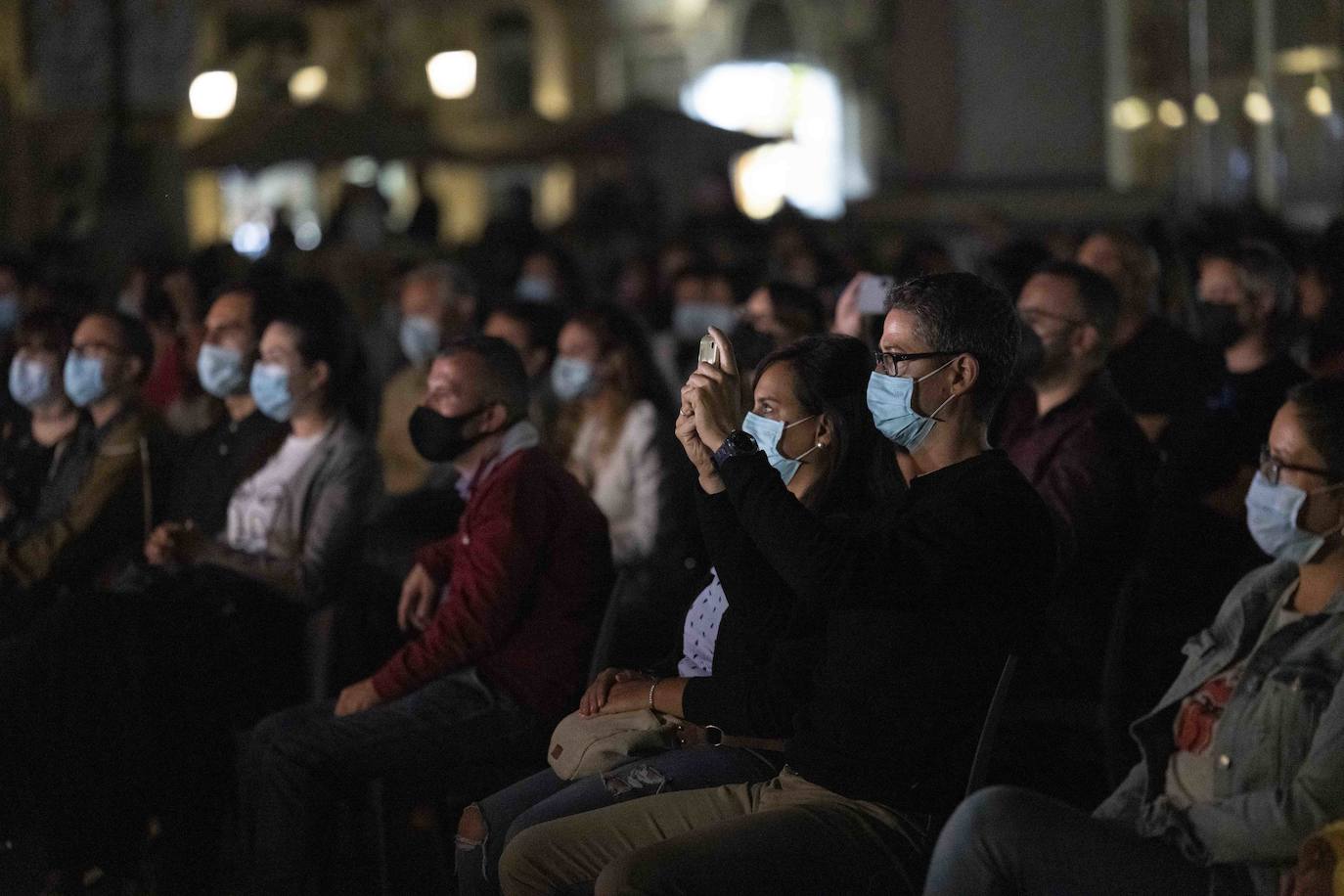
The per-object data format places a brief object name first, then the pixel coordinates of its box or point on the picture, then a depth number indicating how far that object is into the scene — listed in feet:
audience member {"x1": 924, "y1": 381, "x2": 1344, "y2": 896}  23.77
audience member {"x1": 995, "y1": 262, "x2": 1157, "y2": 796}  36.04
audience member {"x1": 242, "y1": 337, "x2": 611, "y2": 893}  33.17
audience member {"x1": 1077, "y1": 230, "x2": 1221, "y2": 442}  45.16
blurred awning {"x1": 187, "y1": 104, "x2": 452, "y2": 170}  123.44
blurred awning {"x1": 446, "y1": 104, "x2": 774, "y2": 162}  146.20
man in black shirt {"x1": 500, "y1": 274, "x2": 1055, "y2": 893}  24.21
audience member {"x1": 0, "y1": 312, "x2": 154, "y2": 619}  41.83
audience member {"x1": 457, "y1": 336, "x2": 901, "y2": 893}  26.89
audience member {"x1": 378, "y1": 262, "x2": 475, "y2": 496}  53.83
